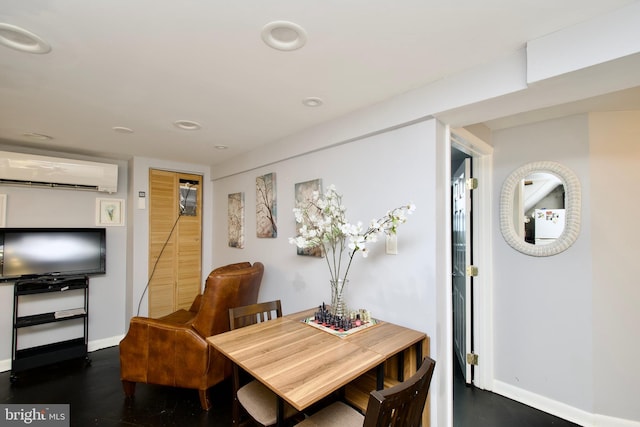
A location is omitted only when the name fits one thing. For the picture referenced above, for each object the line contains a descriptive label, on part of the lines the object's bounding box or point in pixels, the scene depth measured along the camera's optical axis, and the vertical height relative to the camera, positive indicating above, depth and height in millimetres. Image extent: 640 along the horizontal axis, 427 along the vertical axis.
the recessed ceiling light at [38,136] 2639 +760
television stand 2785 -1071
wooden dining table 1182 -712
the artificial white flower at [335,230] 1700 -95
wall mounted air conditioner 2826 +466
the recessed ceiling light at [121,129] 2492 +776
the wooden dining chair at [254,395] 1469 -1024
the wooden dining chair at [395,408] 946 -694
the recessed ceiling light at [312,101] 1980 +813
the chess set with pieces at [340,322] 1752 -711
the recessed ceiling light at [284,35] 1250 +837
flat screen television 2881 -392
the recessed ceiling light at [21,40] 1260 +826
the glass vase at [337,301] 1886 -581
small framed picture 3480 +44
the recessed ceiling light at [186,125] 2407 +796
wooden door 3621 -331
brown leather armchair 2141 -1009
